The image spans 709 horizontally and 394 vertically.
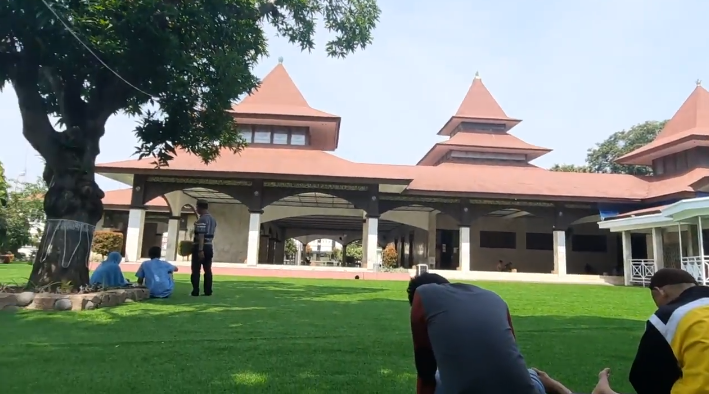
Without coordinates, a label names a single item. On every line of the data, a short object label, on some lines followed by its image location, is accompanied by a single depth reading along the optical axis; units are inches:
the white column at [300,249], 1627.7
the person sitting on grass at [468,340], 69.3
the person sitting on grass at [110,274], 303.3
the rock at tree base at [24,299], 245.8
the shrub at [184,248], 810.5
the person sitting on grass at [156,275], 303.6
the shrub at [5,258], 960.9
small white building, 524.1
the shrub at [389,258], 753.6
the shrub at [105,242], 781.3
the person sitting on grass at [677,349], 66.4
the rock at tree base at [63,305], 241.1
